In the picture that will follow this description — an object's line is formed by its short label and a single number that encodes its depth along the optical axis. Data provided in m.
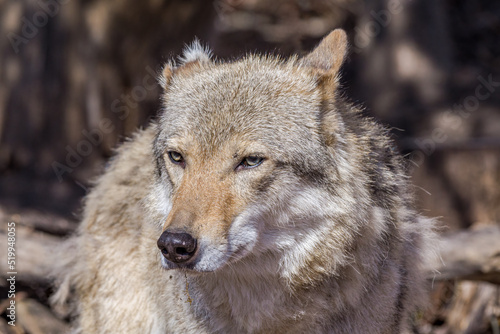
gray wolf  7.37
